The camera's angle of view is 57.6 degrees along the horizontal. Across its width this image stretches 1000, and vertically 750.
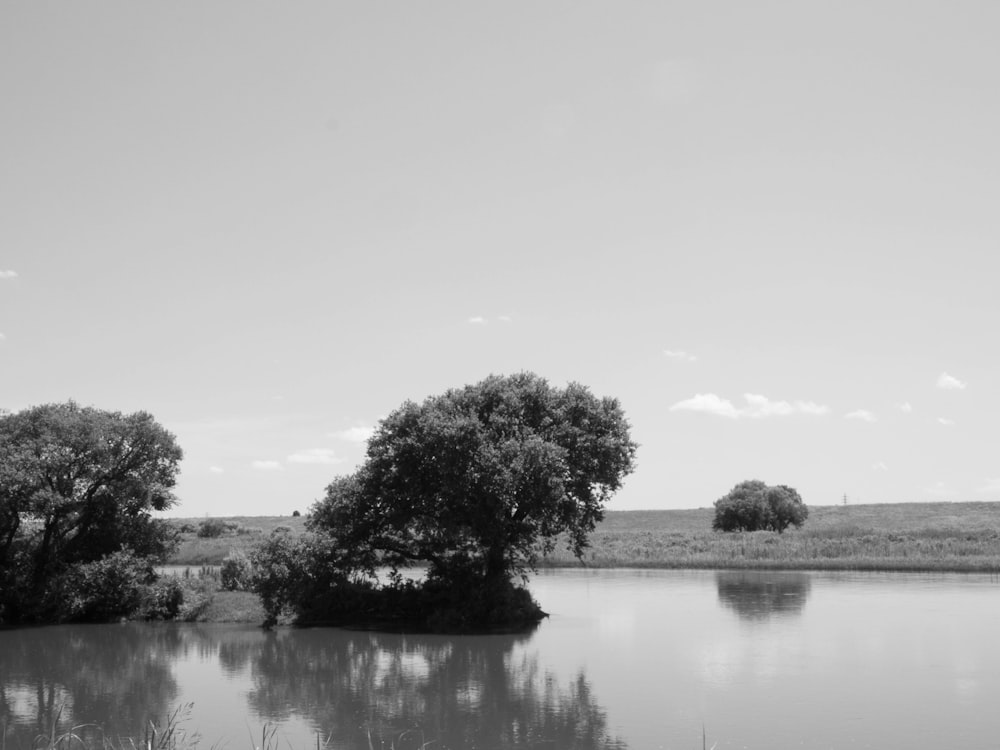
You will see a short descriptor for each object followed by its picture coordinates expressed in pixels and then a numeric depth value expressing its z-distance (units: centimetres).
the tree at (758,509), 9212
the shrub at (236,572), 4322
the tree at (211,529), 9394
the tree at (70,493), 3609
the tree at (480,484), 3509
